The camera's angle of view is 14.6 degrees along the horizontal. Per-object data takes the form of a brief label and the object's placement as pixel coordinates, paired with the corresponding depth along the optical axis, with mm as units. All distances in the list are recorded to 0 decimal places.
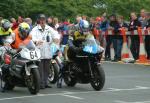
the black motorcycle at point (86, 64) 14719
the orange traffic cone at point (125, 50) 24034
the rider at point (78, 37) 15273
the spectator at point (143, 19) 22453
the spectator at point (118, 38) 23967
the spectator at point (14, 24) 27509
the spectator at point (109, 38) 24047
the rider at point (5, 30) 16812
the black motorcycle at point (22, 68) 13867
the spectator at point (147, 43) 22406
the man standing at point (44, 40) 15125
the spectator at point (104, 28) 25078
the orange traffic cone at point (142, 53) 22766
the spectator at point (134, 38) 22828
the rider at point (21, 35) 14727
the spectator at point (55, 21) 27584
